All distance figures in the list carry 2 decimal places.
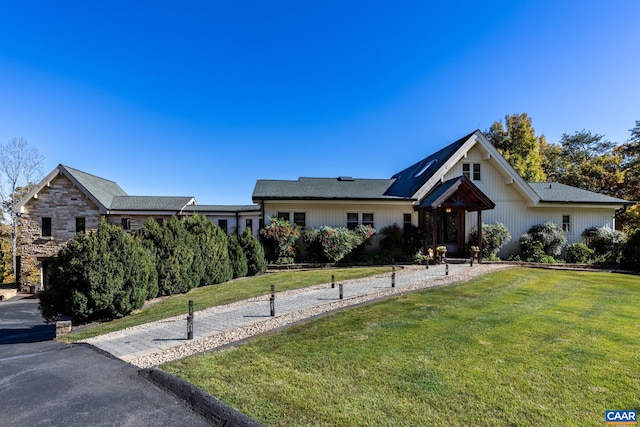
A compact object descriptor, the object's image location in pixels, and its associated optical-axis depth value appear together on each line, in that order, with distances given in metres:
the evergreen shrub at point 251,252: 16.50
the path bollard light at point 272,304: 8.05
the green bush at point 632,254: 15.30
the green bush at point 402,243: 18.88
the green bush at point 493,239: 18.45
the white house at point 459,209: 19.41
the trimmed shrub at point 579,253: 18.39
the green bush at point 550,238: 18.94
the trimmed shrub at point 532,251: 18.27
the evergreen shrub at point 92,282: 8.80
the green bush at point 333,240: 18.11
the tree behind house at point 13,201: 28.34
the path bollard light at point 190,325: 6.55
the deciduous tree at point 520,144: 32.75
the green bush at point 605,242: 18.16
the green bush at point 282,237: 18.11
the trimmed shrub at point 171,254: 12.09
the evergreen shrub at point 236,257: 15.68
